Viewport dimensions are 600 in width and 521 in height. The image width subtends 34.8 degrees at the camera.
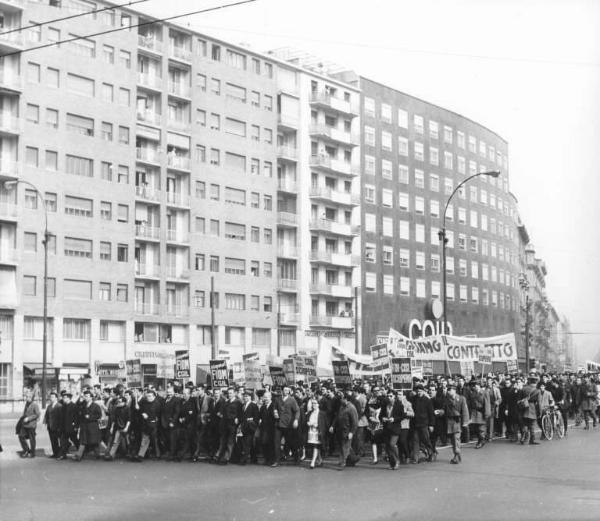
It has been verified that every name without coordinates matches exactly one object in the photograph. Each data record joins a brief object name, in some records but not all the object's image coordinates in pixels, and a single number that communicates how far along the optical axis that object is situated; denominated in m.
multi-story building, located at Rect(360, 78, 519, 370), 82.94
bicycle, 25.72
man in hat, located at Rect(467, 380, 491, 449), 23.91
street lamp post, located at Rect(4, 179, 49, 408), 49.06
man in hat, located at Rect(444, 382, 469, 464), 20.05
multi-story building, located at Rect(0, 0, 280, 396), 57.50
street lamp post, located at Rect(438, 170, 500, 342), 40.19
